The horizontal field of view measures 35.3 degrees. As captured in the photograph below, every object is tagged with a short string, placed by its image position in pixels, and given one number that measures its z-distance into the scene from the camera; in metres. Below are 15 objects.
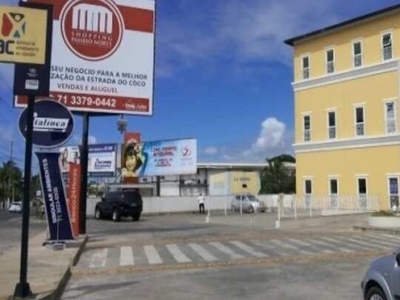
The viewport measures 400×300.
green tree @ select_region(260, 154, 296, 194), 82.19
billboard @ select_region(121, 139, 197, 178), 59.16
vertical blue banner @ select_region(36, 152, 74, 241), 16.88
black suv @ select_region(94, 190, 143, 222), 42.28
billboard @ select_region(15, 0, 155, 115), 24.75
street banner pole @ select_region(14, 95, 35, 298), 9.70
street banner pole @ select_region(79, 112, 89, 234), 24.27
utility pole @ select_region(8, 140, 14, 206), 136.88
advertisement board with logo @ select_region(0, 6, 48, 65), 9.52
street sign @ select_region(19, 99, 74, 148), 15.09
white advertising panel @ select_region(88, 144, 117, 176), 62.06
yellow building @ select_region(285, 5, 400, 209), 44.22
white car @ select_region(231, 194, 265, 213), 57.19
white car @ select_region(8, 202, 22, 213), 83.76
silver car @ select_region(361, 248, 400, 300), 7.29
